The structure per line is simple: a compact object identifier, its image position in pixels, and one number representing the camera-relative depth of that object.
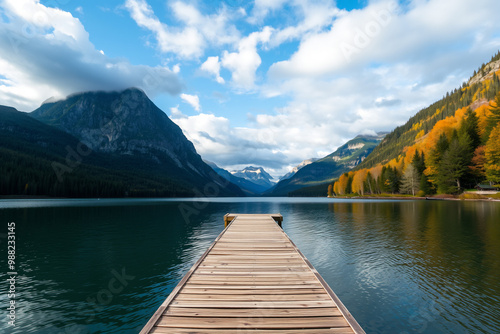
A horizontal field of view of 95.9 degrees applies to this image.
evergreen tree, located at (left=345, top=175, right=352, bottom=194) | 198.49
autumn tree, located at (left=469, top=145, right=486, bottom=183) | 76.88
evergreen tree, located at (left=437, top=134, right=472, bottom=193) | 81.19
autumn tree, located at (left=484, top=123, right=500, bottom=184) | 66.94
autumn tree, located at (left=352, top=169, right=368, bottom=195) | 170.16
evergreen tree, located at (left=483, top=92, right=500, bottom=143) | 76.88
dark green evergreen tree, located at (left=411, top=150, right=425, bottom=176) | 108.56
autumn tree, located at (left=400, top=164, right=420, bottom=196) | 109.81
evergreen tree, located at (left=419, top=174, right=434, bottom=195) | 103.25
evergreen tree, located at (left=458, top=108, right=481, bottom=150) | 85.81
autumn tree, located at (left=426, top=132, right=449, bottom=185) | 93.56
